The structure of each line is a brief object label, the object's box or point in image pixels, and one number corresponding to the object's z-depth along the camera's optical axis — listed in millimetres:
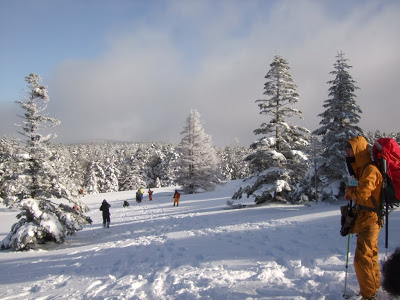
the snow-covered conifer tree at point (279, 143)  16375
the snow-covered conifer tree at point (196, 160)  35875
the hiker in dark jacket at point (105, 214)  16250
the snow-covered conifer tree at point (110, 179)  60594
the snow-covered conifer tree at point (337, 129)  14203
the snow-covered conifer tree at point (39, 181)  11742
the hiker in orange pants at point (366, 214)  3605
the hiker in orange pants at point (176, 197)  24109
